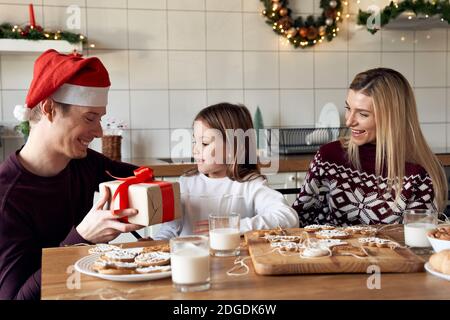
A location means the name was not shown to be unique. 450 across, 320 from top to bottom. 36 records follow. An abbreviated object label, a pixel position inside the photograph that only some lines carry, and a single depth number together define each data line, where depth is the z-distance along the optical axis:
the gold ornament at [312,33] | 3.10
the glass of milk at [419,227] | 1.08
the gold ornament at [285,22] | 3.05
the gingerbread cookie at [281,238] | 1.09
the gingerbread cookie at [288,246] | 1.01
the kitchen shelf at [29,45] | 2.64
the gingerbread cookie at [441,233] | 0.99
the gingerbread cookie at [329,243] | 1.03
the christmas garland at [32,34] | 2.66
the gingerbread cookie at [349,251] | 0.98
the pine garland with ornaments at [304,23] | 3.06
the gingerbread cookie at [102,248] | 1.08
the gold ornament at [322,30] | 3.09
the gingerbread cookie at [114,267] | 0.90
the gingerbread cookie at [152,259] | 0.95
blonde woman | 1.57
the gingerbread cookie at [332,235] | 1.12
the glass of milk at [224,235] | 1.06
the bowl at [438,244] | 0.97
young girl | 1.41
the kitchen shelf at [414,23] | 2.93
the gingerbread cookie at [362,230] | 1.18
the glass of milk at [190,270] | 0.84
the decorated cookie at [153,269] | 0.91
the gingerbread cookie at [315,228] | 1.21
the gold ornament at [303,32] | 3.09
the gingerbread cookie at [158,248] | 1.06
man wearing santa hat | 1.17
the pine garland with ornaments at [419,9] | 2.91
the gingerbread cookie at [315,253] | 0.96
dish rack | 2.92
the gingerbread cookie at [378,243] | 1.04
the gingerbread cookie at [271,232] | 1.15
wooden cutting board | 0.92
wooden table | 0.82
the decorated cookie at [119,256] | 0.96
